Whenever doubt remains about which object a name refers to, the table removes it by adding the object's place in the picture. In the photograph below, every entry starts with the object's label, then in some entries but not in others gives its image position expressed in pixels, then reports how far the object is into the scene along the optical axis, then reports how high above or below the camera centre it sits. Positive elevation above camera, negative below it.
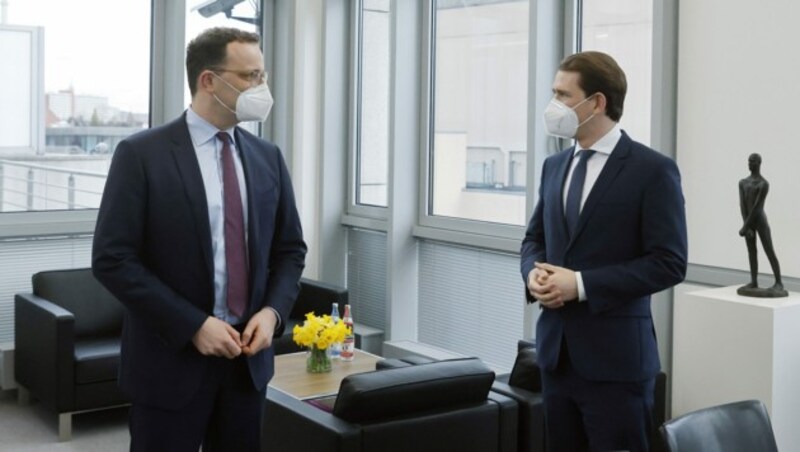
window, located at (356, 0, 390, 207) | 6.66 +0.63
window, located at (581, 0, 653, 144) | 4.72 +0.76
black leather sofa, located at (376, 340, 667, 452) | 3.75 -0.78
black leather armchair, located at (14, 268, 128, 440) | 5.07 -0.85
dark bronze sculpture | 3.67 -0.07
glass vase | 4.80 -0.82
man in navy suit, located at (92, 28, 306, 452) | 2.28 -0.16
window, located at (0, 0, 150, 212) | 6.05 +0.63
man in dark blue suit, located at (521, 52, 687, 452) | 2.52 -0.18
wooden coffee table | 4.46 -0.88
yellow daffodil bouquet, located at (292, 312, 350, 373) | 4.70 -0.67
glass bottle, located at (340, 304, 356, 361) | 5.13 -0.80
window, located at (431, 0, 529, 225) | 5.52 +0.52
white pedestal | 3.54 -0.57
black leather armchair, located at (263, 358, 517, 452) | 3.27 -0.77
